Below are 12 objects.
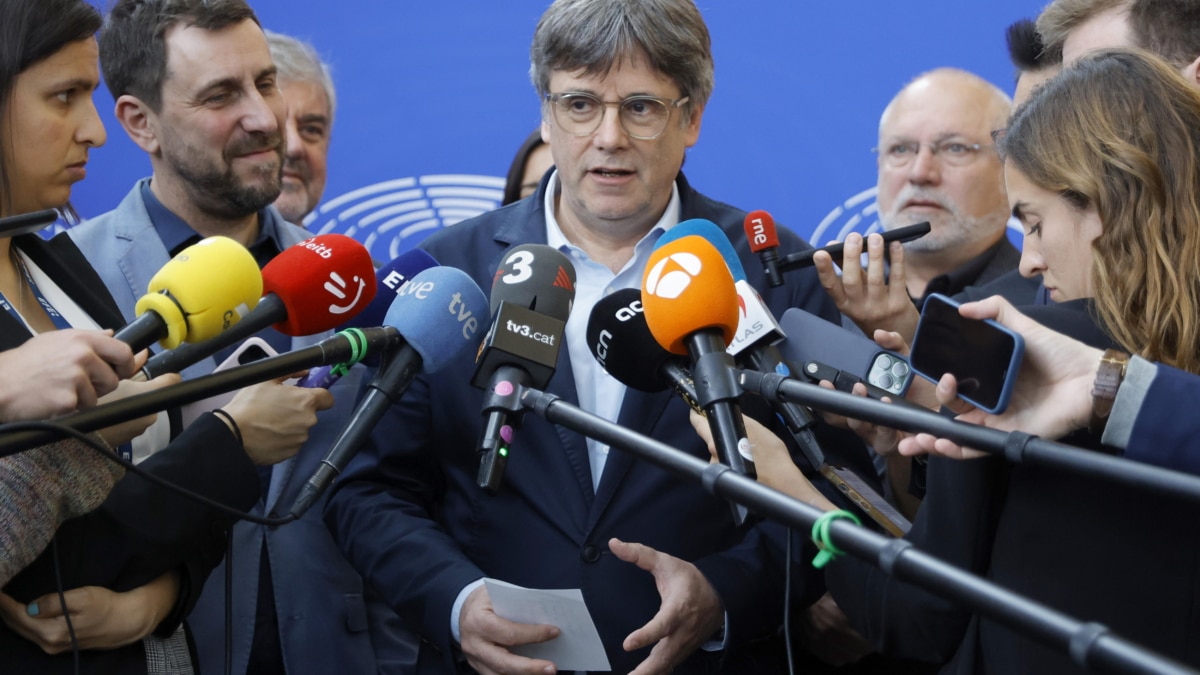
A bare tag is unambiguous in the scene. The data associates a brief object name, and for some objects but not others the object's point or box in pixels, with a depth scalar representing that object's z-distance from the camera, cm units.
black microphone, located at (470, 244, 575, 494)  227
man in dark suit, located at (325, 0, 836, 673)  262
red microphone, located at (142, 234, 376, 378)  236
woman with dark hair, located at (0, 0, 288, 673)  238
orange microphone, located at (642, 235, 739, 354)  224
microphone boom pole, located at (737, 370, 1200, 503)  181
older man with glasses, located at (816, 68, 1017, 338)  341
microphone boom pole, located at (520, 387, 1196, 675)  148
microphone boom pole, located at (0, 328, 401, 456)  210
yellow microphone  224
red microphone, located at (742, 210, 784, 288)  271
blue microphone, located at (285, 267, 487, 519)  226
